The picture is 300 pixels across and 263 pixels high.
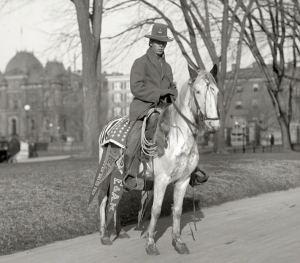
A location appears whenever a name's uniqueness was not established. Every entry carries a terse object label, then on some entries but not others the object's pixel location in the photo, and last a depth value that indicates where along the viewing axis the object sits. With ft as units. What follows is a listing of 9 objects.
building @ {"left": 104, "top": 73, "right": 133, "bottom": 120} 435.94
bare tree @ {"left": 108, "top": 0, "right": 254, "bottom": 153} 88.89
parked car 109.97
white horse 23.35
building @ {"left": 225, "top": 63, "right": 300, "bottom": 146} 254.88
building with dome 280.37
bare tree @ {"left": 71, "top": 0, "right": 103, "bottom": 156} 74.69
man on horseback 24.94
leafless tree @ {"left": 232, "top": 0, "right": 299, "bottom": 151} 105.50
